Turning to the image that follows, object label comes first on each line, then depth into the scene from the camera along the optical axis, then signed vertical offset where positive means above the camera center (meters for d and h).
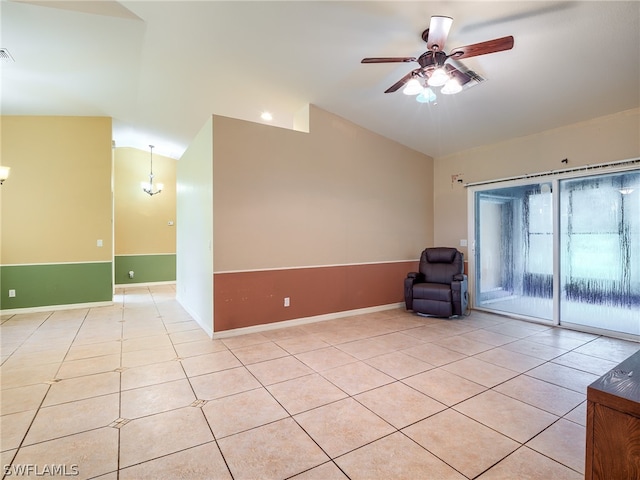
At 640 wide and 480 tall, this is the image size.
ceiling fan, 2.33 +1.45
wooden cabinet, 1.07 -0.66
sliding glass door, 3.91 -0.15
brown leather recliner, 4.79 -0.71
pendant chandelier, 8.12 +1.43
